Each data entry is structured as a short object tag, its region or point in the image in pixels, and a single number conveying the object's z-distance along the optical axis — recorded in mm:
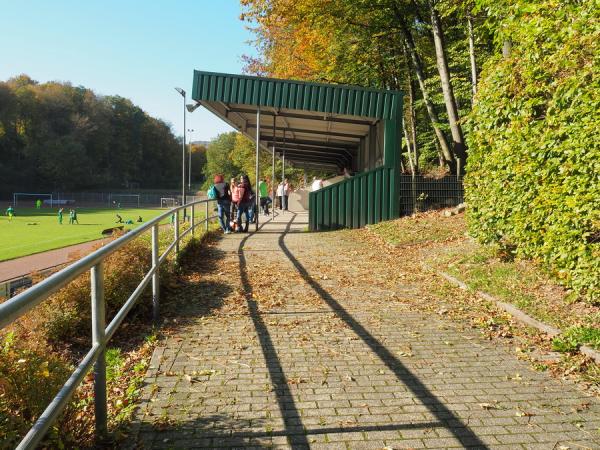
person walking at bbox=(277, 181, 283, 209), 25177
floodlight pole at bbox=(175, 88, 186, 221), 30405
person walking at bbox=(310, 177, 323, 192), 21075
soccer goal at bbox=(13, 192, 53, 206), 82831
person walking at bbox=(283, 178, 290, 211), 24675
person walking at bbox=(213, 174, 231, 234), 14255
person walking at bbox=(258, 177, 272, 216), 23334
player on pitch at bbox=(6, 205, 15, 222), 52097
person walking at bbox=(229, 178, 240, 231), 14703
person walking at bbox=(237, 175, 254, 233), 14578
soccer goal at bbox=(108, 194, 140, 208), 85625
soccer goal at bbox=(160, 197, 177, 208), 82488
